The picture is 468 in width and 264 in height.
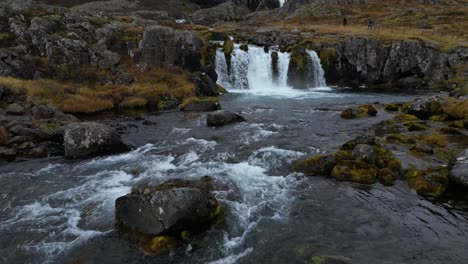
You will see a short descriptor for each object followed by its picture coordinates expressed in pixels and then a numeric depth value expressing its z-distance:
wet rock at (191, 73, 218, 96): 48.34
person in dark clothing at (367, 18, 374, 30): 78.19
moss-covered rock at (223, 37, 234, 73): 56.50
